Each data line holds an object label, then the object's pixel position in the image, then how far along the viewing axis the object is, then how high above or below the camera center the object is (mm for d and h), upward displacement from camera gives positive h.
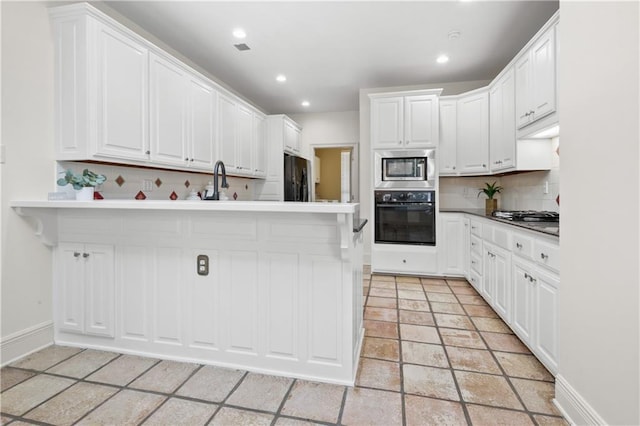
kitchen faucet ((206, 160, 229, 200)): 1991 +184
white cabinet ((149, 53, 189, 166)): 2693 +916
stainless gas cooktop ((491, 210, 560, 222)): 2489 -54
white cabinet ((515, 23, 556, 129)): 2328 +1072
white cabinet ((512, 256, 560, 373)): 1772 -635
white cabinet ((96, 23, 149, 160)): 2211 +876
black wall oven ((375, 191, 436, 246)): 4020 -95
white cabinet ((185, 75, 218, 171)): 3202 +955
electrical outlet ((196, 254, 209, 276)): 1944 -341
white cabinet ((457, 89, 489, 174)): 3795 +988
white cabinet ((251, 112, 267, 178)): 4723 +1009
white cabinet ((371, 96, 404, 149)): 4105 +1172
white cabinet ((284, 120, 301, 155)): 5305 +1303
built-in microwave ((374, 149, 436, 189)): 4016 +542
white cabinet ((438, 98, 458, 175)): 4117 +978
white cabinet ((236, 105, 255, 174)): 4246 +1004
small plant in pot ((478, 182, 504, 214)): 4055 +174
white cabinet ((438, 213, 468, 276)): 3957 -461
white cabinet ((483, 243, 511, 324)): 2471 -608
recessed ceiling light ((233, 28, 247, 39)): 3094 +1800
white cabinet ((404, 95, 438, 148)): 4008 +1161
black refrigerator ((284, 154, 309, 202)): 5262 +558
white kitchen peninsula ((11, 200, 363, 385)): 1767 -448
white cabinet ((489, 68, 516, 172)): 3090 +943
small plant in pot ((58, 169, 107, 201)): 2160 +198
